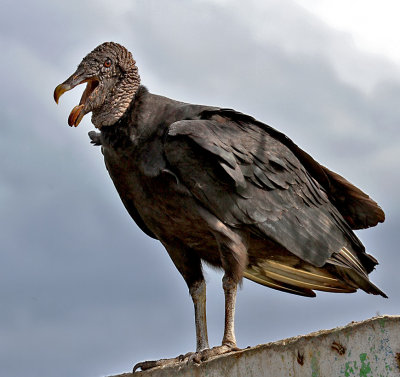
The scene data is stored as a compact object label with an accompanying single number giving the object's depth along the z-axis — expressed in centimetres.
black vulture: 896
